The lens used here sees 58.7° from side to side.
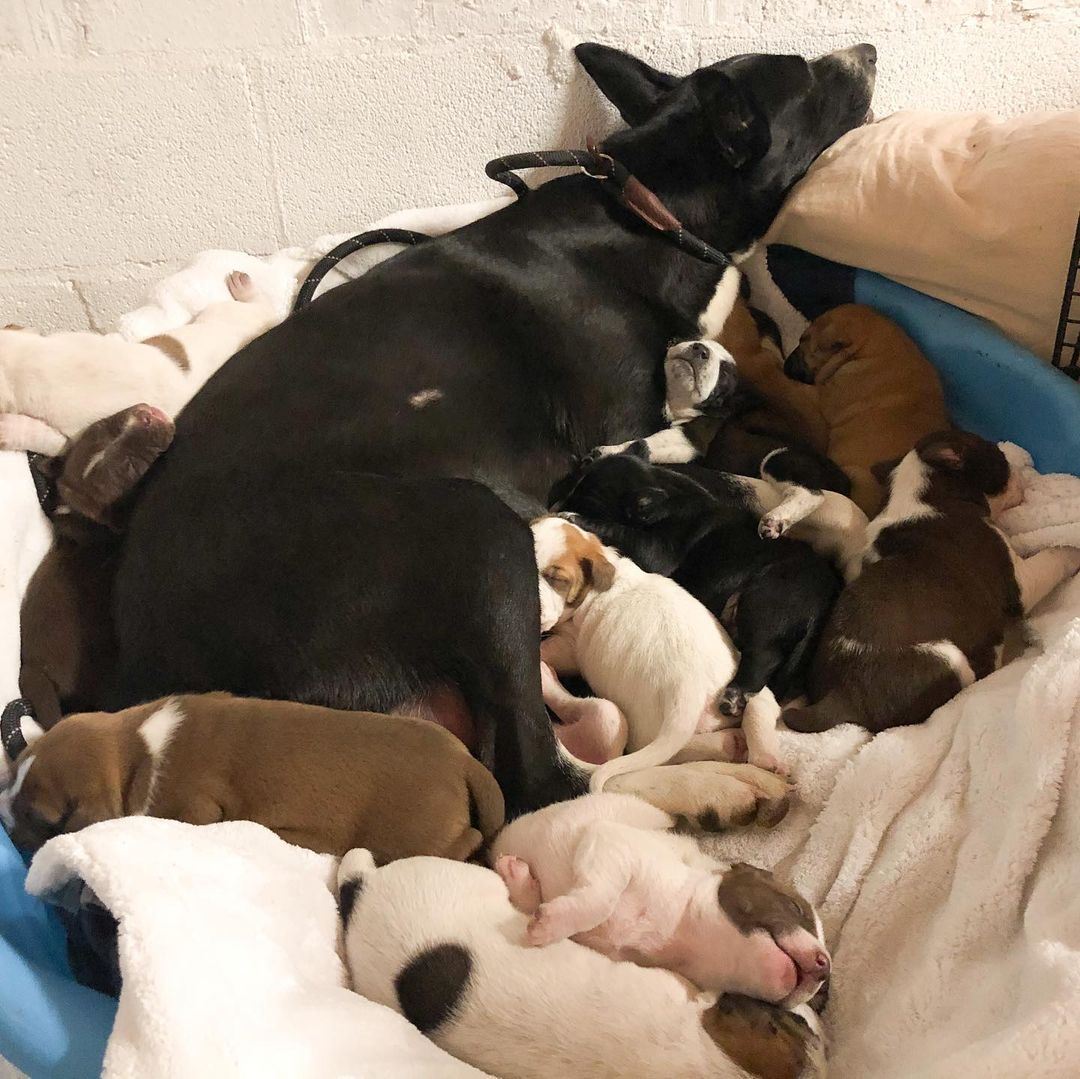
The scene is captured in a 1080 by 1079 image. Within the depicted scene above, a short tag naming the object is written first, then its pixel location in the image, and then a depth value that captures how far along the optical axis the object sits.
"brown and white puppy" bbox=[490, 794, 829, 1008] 1.14
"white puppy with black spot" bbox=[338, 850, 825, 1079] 1.06
